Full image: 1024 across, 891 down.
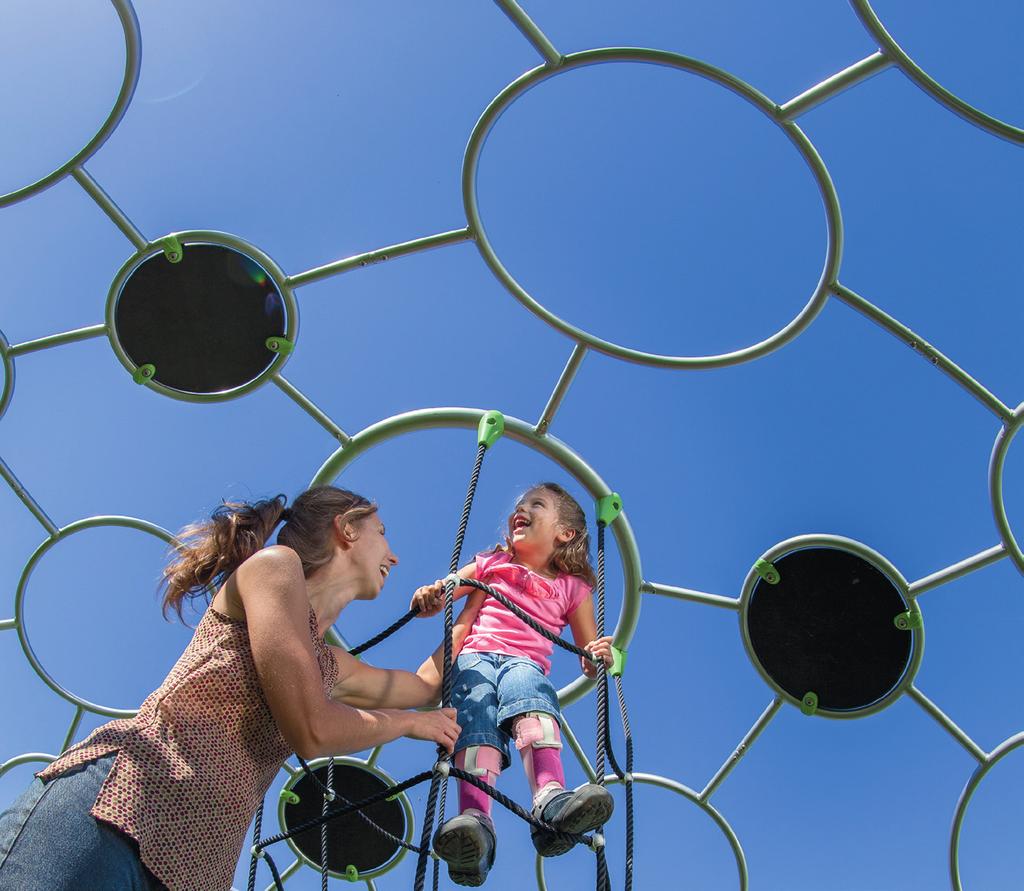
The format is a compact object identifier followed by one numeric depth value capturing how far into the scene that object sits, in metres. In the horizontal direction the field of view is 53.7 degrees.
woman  3.08
